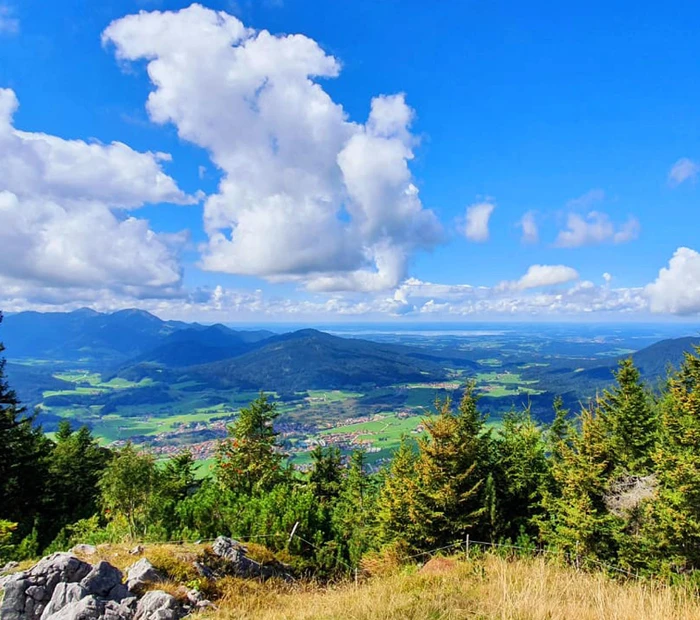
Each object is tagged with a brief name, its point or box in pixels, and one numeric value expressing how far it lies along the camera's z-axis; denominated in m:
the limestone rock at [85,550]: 8.72
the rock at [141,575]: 6.94
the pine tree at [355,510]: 19.19
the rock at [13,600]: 6.10
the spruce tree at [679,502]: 15.44
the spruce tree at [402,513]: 18.62
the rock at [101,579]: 6.45
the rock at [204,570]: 7.94
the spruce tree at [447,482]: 18.56
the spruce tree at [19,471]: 22.94
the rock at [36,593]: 6.26
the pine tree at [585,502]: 17.66
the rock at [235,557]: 9.07
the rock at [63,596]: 6.06
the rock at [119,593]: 6.52
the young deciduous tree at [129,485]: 18.91
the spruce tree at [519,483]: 21.88
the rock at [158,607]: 5.96
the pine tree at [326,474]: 37.19
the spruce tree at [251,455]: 26.64
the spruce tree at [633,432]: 20.20
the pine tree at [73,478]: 27.02
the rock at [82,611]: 5.62
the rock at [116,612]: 5.88
